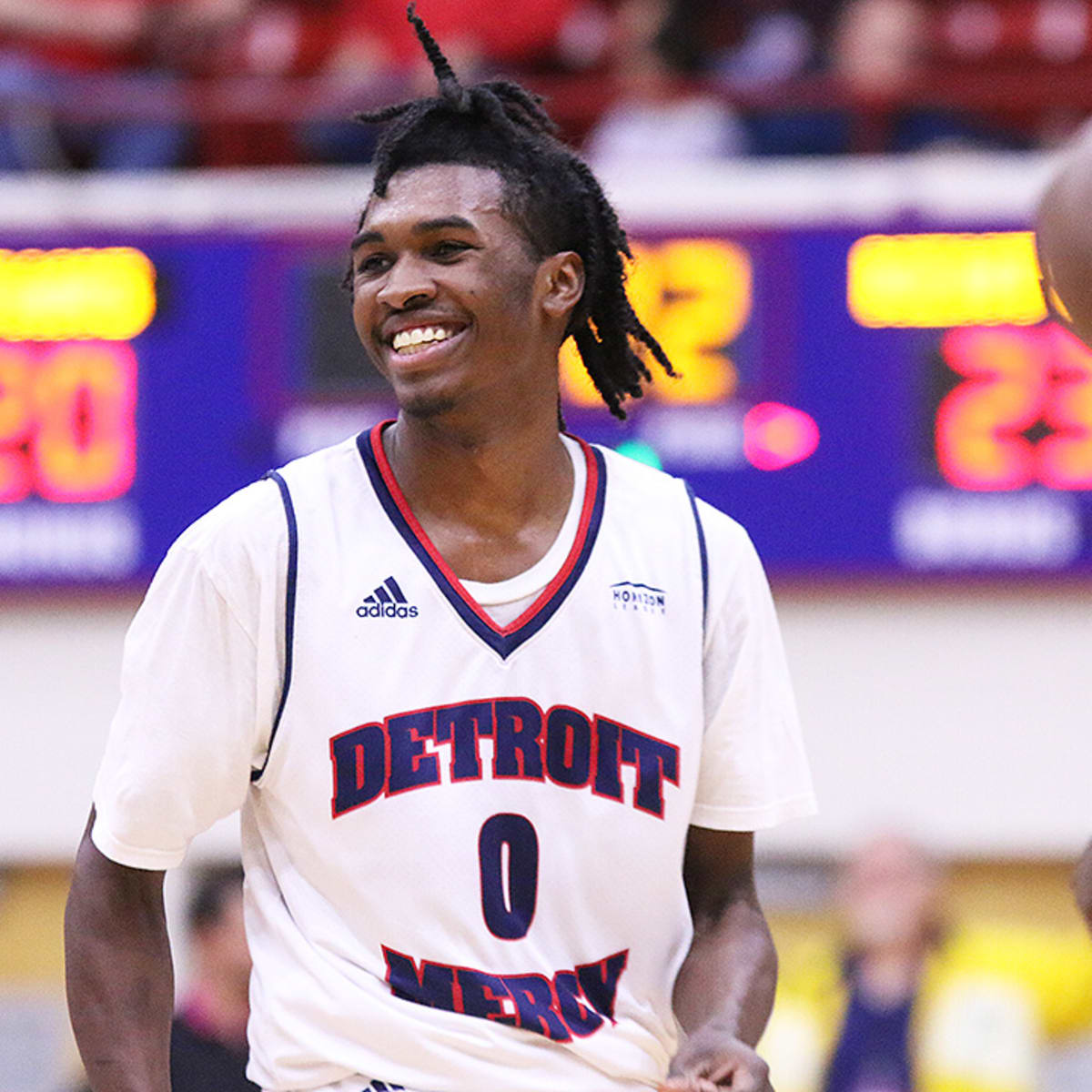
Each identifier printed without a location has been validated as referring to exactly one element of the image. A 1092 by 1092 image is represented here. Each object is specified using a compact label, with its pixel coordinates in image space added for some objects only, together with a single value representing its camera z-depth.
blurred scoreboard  13.23
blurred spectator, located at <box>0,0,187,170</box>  15.25
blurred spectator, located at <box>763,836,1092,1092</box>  11.83
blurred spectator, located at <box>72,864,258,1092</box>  9.54
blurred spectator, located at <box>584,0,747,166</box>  14.98
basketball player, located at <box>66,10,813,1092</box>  5.41
